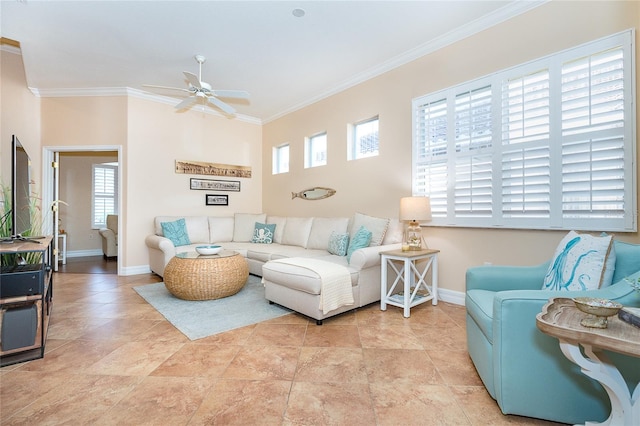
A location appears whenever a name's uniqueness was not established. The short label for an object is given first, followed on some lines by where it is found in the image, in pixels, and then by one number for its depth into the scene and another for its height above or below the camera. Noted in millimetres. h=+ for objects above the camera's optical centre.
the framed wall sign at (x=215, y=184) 5363 +548
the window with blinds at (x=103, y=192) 6984 +500
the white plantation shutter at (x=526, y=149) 2545 +588
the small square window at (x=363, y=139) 4117 +1096
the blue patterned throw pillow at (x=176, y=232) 4496 -308
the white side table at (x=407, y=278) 2820 -706
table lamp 3016 +20
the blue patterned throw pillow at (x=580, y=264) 1547 -294
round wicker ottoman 3182 -722
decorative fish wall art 4699 +339
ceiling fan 3396 +1495
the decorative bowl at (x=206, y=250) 3395 -446
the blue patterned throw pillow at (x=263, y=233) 5055 -361
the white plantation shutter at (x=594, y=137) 2189 +607
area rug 2559 -1009
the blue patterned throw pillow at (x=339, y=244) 3600 -395
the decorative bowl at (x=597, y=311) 1030 -354
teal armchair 1321 -728
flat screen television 2451 +161
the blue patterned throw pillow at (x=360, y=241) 3217 -317
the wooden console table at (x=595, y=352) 1017 -556
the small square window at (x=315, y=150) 4973 +1111
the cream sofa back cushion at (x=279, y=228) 5041 -273
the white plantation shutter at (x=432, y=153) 3256 +697
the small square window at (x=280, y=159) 5845 +1111
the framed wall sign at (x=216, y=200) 5531 +252
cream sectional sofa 2801 -518
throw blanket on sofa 2582 -665
